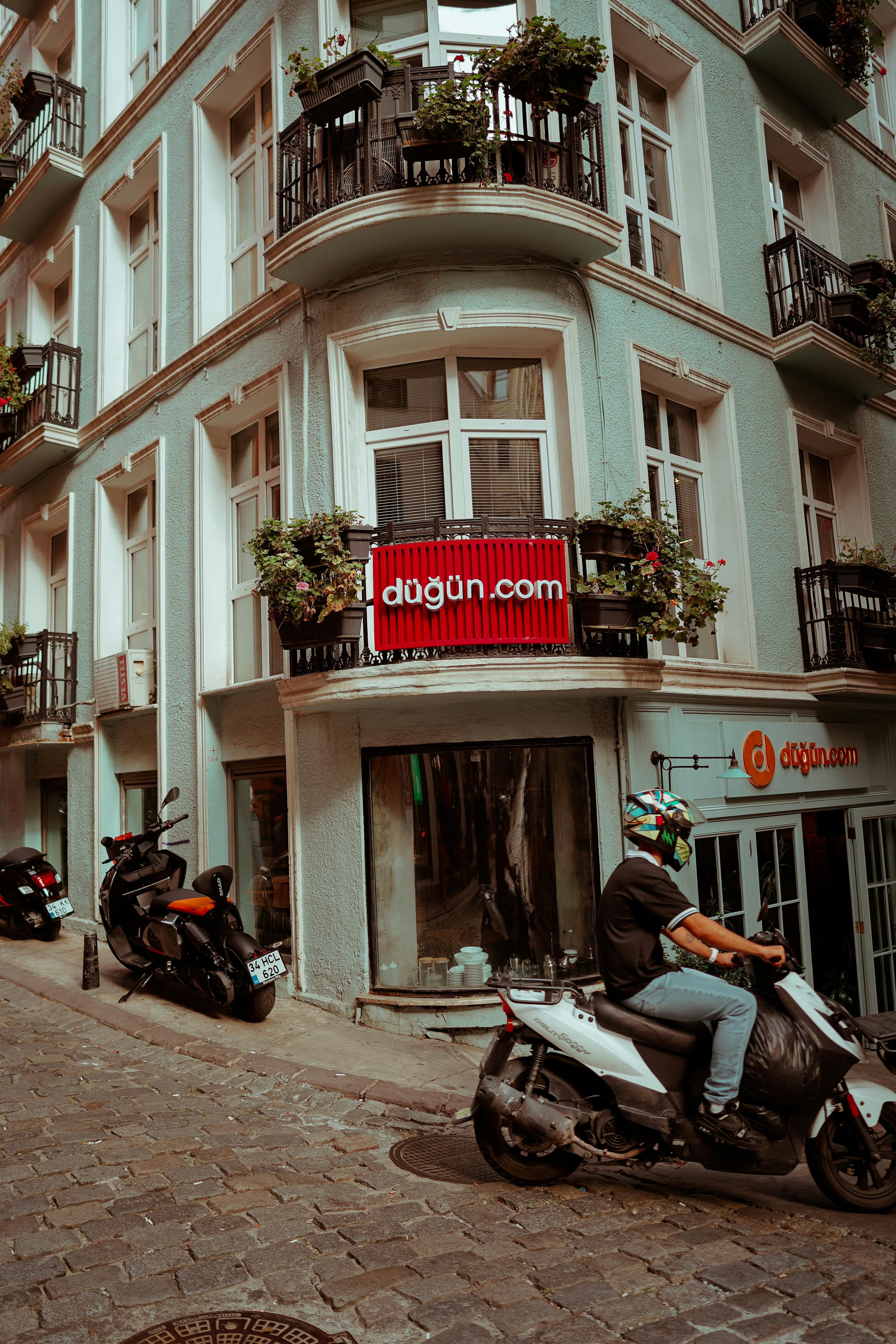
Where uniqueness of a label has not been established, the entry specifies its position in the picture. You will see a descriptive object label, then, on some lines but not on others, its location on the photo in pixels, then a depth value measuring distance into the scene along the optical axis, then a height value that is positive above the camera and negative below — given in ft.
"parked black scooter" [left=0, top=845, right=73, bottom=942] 39.96 -3.52
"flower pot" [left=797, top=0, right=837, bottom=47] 38.42 +28.82
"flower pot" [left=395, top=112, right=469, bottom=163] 25.44 +16.34
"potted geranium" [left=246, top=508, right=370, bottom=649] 25.40 +5.46
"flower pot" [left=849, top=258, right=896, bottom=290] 39.78 +19.41
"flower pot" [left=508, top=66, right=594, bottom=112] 25.94 +18.09
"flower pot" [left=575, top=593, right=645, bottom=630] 25.35 +4.26
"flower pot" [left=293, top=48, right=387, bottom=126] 26.43 +18.82
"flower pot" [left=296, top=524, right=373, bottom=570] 25.73 +6.37
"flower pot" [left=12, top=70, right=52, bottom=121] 46.75 +33.61
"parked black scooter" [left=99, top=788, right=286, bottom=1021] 25.81 -3.56
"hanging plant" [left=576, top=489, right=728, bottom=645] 25.70 +5.02
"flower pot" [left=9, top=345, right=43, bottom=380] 47.03 +21.09
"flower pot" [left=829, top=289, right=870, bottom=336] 38.37 +17.47
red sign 24.95 +4.76
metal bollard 30.32 -4.96
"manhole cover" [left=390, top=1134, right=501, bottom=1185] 16.25 -6.31
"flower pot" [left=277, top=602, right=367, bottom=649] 25.53 +4.20
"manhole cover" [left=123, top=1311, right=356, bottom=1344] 11.13 -5.98
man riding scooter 14.55 -2.63
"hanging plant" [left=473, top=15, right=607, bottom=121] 25.39 +18.24
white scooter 14.52 -4.65
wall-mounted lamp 28.35 +0.31
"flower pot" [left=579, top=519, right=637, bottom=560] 25.52 +6.09
